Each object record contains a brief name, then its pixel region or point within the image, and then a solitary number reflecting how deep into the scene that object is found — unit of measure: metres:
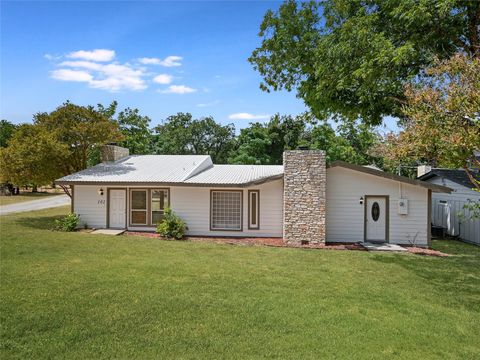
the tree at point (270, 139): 37.72
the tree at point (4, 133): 46.28
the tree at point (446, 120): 6.66
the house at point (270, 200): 13.28
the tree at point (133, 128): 30.55
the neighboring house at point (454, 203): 14.88
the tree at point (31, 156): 16.64
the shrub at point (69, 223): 15.23
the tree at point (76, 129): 18.22
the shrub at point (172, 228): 14.24
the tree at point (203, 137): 45.22
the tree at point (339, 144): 37.38
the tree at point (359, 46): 10.82
